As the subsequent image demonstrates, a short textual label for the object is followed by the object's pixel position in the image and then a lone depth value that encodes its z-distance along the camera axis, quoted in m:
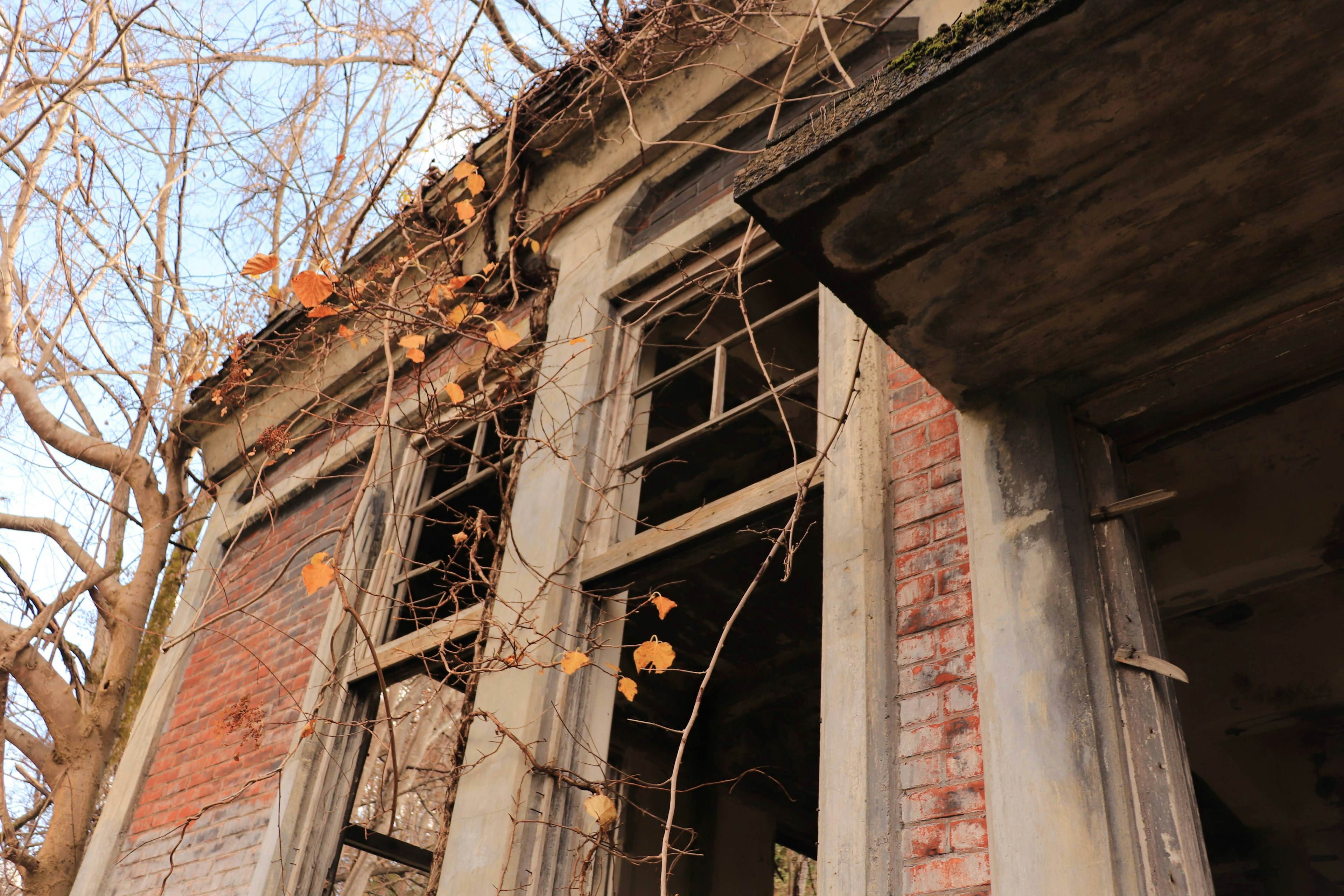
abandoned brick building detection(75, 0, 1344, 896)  1.98
